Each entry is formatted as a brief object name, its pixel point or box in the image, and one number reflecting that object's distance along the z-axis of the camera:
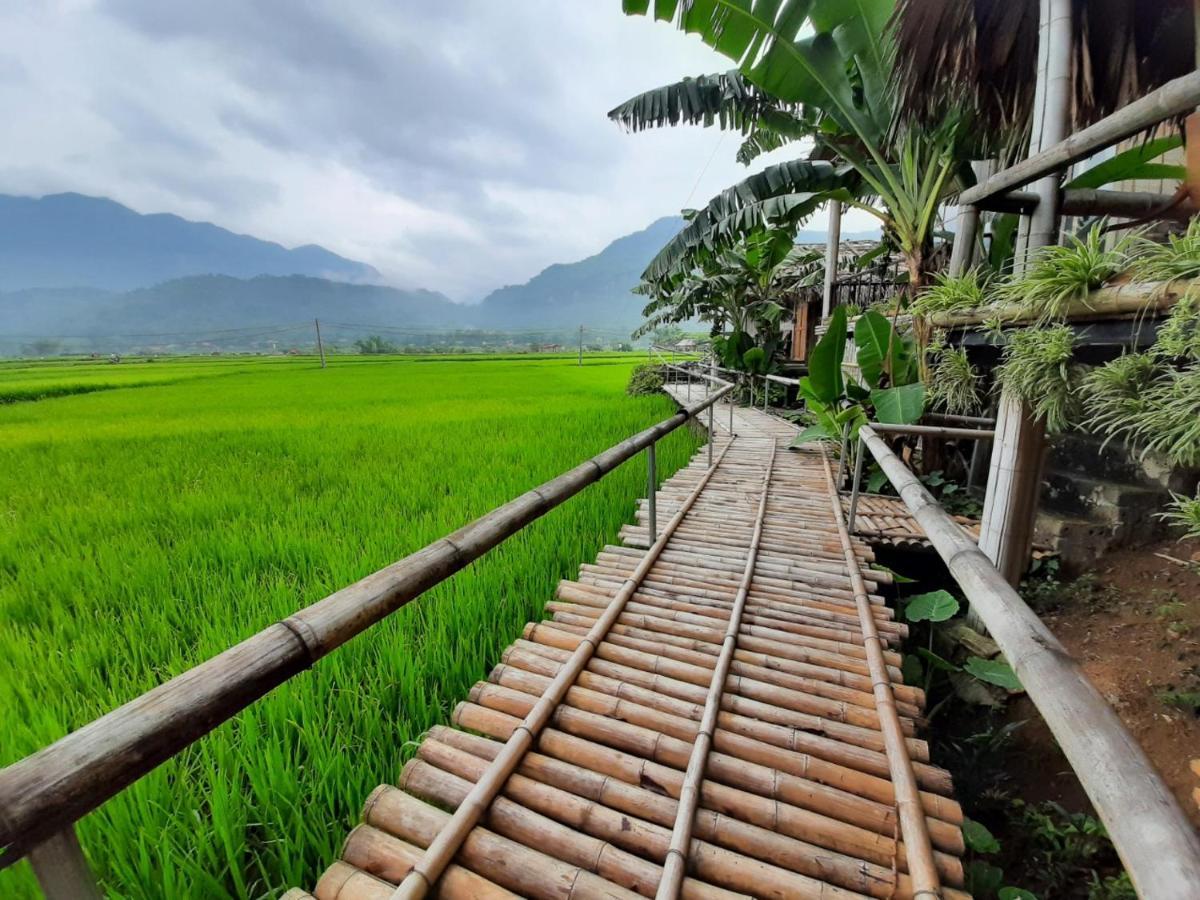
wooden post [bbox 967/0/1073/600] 2.29
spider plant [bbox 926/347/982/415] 2.68
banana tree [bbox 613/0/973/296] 3.46
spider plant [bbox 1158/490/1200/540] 1.31
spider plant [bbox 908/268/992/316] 2.16
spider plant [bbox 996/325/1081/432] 1.71
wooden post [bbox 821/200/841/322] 7.09
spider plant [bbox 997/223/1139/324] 1.55
